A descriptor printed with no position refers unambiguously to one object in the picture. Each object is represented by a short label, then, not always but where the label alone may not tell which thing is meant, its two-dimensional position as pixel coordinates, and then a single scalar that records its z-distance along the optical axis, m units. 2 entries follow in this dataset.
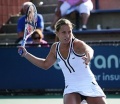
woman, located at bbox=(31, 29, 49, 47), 20.98
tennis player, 11.80
